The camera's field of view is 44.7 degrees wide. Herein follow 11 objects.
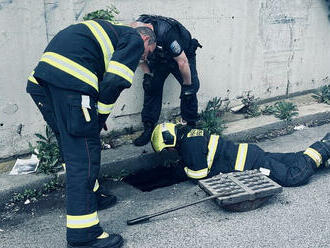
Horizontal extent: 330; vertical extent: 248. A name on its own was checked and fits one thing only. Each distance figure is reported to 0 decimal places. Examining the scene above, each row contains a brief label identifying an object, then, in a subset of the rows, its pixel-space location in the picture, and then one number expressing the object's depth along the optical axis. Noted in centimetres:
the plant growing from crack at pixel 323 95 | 611
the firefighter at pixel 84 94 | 267
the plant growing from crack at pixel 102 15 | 414
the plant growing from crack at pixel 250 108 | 550
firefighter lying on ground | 364
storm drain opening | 390
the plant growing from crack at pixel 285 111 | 536
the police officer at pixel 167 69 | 411
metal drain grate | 322
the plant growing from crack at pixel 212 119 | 486
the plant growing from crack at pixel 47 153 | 386
